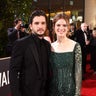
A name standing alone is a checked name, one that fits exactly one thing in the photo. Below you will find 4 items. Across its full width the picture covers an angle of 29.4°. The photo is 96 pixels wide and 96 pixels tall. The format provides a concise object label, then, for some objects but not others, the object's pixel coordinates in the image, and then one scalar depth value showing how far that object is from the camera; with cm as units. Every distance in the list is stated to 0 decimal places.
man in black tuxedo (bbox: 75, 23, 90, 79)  510
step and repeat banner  303
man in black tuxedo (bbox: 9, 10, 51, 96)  154
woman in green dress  161
